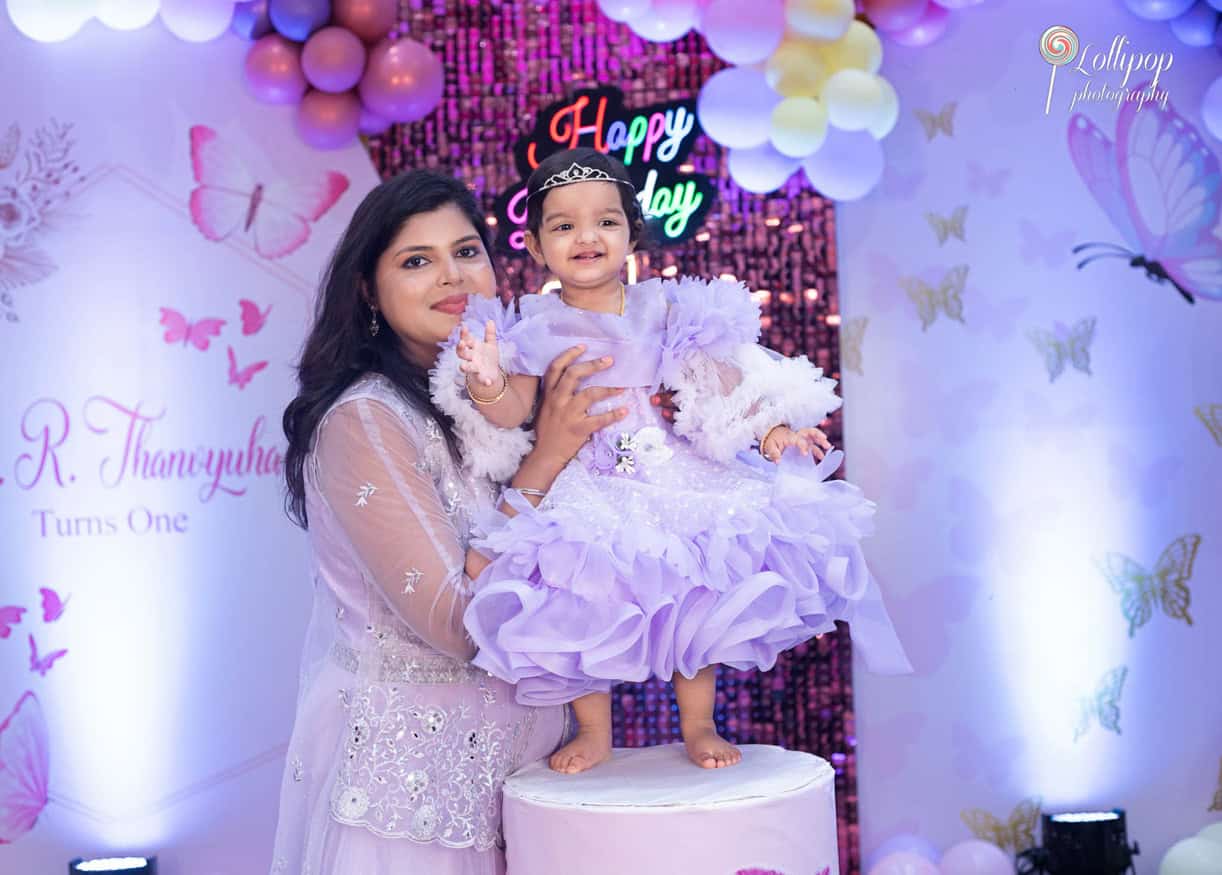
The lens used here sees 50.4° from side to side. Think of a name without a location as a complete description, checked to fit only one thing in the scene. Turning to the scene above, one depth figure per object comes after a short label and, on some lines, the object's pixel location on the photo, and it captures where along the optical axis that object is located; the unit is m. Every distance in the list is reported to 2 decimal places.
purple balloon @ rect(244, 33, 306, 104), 3.94
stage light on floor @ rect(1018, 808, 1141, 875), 3.98
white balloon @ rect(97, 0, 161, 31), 3.82
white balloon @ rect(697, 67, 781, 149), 3.80
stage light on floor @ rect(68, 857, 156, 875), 3.90
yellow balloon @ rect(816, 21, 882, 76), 3.80
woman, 2.00
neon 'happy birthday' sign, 4.18
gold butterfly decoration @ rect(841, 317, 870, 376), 4.21
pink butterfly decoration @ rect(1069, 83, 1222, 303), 4.14
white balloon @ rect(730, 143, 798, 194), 3.97
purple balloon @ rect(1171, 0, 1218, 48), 4.03
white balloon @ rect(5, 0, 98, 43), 3.79
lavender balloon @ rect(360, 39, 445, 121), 3.89
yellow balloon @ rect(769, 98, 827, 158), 3.75
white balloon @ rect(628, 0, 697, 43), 3.86
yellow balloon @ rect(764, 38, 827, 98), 3.77
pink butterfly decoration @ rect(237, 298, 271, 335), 4.18
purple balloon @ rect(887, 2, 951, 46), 4.05
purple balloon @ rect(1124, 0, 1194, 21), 4.01
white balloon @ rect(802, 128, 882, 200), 3.89
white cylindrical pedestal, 1.81
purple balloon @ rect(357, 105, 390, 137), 4.04
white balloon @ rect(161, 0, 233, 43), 3.86
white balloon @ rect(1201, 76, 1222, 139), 3.92
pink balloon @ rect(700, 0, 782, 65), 3.66
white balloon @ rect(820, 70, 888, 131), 3.71
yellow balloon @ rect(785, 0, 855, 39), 3.68
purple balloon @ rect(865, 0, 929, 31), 3.97
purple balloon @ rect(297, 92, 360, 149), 4.00
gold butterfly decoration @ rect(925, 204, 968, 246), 4.20
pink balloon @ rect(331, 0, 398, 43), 3.88
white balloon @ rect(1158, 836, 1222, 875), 3.76
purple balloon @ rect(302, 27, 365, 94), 3.85
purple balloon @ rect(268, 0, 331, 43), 3.85
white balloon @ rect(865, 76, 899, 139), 3.78
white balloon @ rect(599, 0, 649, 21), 3.85
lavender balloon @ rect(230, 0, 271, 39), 3.99
